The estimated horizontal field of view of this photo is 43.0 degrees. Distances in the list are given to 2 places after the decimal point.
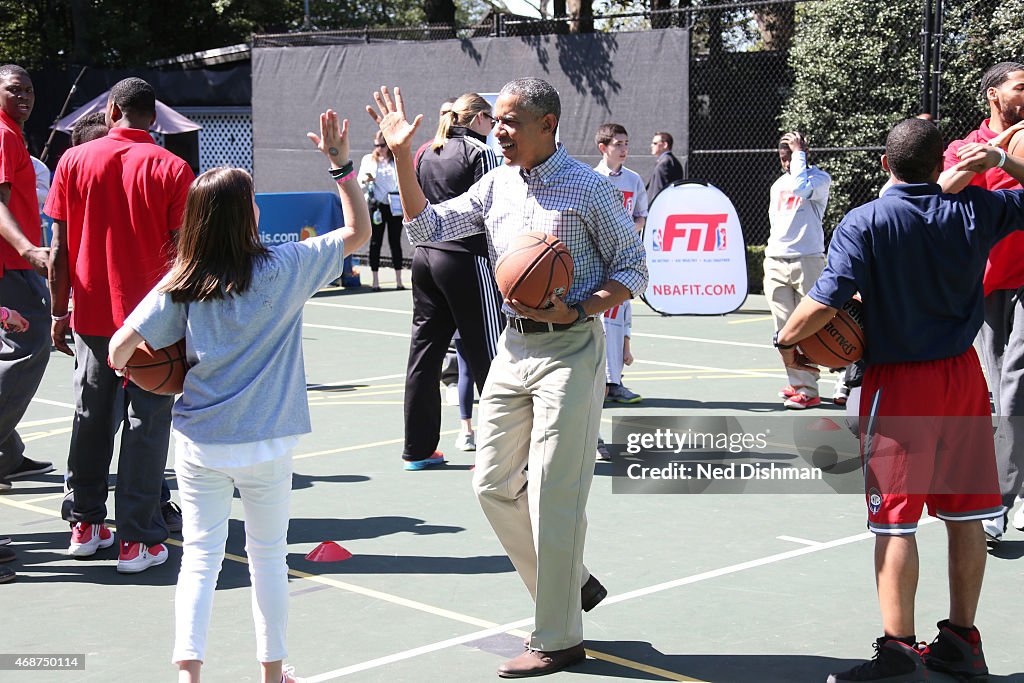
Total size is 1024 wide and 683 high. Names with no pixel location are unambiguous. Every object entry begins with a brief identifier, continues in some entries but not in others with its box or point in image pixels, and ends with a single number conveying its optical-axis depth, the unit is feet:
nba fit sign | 47.47
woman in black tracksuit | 25.14
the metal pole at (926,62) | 53.98
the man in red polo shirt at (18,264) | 21.57
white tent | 82.76
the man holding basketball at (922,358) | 15.15
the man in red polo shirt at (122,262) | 19.65
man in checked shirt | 15.71
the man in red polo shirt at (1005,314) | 20.13
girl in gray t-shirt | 13.96
